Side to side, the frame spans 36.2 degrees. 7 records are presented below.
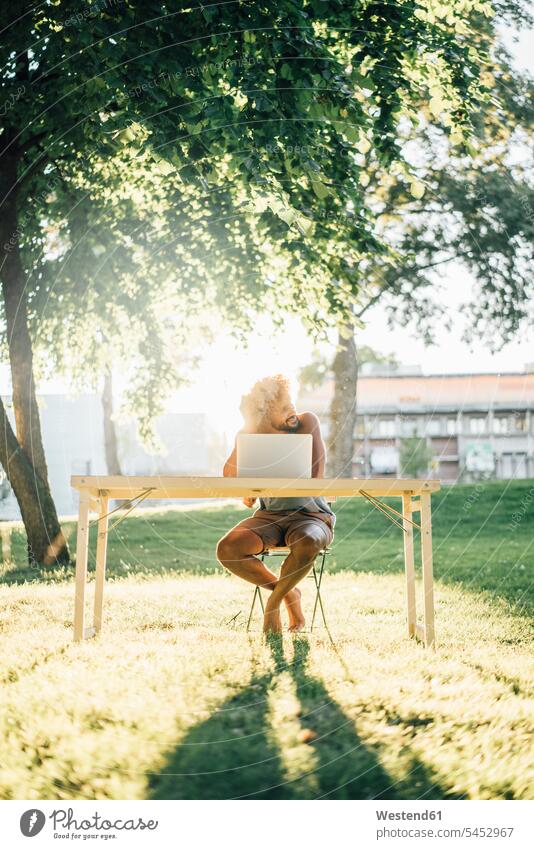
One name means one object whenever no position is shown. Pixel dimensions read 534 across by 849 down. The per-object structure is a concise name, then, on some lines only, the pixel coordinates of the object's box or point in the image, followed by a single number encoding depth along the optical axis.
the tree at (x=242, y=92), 6.20
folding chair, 5.54
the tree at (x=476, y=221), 13.38
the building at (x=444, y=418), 25.02
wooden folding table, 4.50
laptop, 4.63
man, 5.14
